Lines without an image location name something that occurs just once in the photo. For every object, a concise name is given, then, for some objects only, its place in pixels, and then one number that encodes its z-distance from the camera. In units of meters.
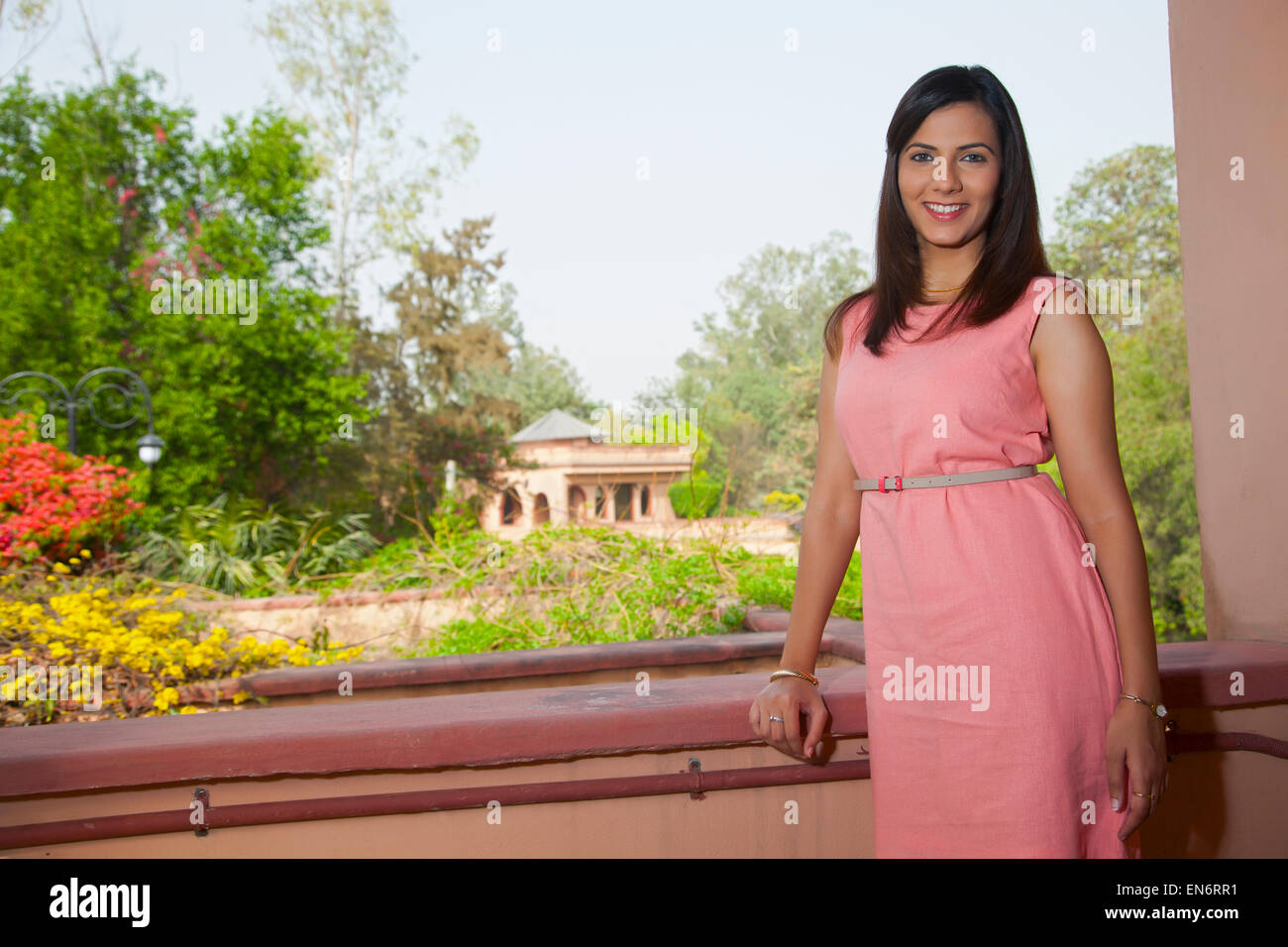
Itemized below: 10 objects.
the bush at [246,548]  8.24
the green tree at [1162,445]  9.98
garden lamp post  8.08
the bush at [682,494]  14.77
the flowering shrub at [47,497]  6.57
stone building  18.11
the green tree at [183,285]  11.83
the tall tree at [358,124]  16.41
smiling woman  1.18
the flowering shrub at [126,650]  3.30
